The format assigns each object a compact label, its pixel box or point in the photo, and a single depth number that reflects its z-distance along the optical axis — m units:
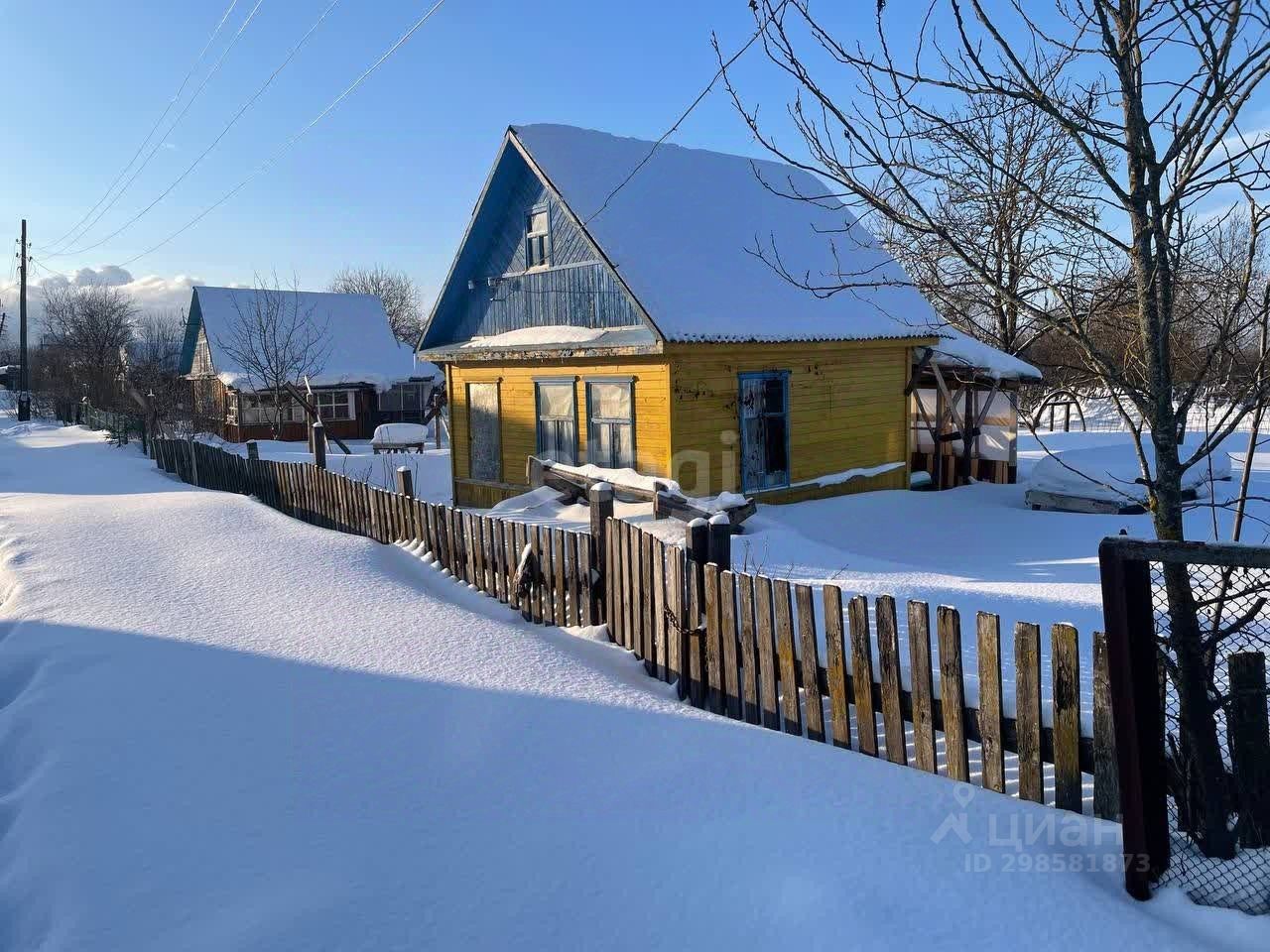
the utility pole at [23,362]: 47.28
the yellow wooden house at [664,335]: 13.26
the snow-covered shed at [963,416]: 16.94
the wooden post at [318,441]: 16.20
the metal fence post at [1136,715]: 2.93
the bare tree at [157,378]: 27.97
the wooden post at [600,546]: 6.19
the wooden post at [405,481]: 11.30
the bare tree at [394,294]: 80.00
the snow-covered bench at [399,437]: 27.62
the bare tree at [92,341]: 39.56
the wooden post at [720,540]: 5.51
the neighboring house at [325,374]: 35.62
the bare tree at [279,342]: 32.12
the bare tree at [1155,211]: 3.16
